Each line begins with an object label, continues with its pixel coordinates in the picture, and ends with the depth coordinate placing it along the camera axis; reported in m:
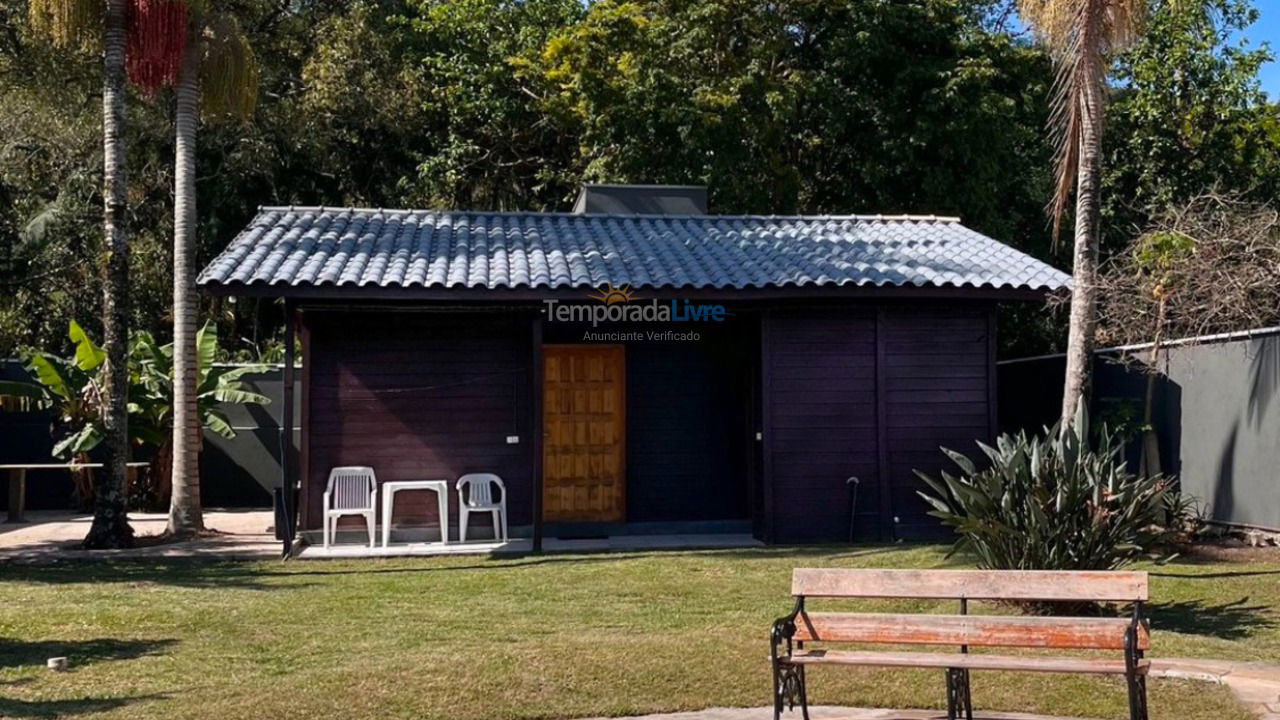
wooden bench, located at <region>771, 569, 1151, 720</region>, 6.55
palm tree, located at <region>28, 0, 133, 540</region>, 14.44
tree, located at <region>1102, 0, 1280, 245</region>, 22.44
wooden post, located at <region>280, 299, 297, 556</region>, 13.88
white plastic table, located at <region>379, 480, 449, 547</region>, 14.72
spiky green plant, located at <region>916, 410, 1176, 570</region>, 9.37
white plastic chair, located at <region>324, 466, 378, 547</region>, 14.69
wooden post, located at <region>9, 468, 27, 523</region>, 17.88
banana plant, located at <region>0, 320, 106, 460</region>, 18.05
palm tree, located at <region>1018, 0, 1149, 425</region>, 12.27
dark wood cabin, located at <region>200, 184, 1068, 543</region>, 14.49
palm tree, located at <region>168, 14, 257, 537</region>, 16.01
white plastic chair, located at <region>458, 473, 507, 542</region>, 14.96
